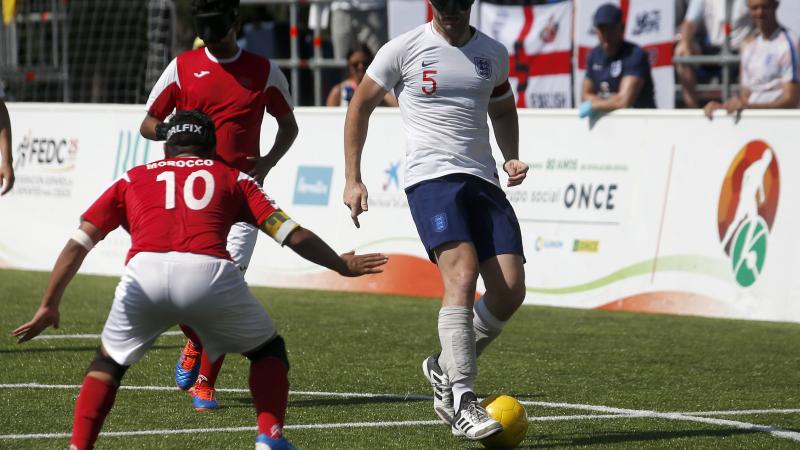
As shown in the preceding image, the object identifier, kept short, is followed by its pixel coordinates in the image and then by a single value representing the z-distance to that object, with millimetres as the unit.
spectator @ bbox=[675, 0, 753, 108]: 31297
